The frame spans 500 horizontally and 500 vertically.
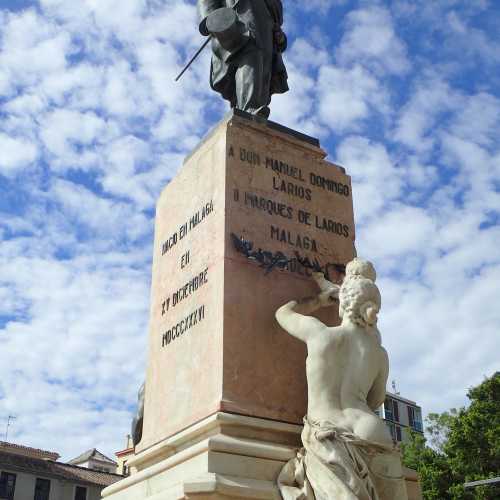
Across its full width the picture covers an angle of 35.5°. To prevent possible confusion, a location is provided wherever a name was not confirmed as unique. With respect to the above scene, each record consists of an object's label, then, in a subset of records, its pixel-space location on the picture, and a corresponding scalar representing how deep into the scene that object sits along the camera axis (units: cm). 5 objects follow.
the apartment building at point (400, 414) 5809
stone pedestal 647
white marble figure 588
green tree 2611
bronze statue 920
